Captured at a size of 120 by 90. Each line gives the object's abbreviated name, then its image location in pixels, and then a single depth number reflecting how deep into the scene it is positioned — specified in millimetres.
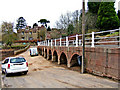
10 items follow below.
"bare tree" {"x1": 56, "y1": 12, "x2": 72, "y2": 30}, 43531
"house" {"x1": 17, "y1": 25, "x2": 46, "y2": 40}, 76562
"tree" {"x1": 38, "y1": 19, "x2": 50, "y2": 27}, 83362
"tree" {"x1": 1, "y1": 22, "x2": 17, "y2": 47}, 50250
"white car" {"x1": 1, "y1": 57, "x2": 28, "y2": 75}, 10164
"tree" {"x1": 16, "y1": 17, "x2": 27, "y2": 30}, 87394
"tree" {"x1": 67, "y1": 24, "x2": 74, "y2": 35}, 38712
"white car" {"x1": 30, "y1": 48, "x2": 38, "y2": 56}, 31938
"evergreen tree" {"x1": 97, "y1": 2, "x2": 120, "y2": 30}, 23406
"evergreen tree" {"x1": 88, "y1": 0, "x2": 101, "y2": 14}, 31334
